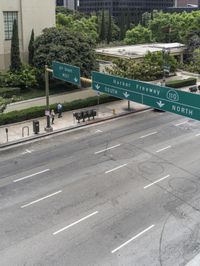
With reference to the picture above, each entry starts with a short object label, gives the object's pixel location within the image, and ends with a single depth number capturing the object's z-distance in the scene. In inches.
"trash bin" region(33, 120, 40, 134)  1253.9
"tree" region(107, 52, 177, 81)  1667.1
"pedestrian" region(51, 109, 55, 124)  1379.7
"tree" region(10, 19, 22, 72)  1822.1
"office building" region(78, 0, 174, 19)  6284.5
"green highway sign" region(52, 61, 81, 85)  1177.4
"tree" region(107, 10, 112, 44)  3602.4
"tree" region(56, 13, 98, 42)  3331.7
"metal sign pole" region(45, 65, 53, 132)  1294.3
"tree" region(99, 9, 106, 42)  3615.9
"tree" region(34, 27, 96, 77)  1710.1
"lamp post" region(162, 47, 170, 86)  1929.4
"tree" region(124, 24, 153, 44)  3371.1
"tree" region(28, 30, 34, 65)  1881.4
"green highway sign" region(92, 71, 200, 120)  871.4
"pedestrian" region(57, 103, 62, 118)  1455.2
